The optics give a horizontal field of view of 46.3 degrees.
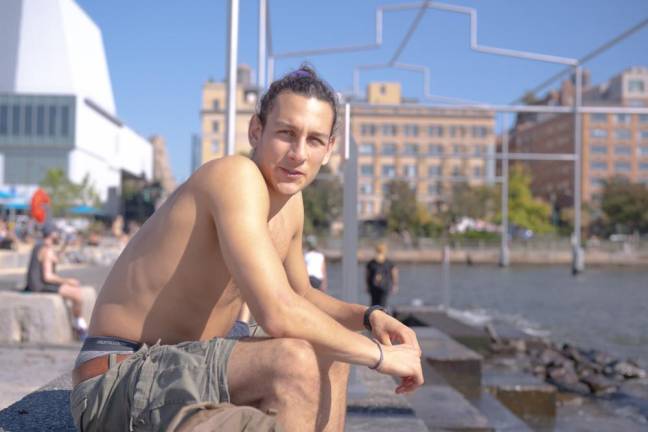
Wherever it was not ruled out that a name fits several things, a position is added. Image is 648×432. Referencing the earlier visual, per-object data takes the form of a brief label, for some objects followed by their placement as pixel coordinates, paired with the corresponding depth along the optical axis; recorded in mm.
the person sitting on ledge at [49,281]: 7848
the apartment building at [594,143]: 68938
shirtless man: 1924
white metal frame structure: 12900
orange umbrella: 26594
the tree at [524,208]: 73875
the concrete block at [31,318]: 6551
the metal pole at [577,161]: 15770
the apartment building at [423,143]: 63891
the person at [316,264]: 9188
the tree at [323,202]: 59938
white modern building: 61750
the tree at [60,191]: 53594
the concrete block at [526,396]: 7316
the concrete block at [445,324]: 10633
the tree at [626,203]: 71625
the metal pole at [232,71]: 6262
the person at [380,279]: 12914
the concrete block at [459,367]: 7109
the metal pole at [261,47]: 9203
